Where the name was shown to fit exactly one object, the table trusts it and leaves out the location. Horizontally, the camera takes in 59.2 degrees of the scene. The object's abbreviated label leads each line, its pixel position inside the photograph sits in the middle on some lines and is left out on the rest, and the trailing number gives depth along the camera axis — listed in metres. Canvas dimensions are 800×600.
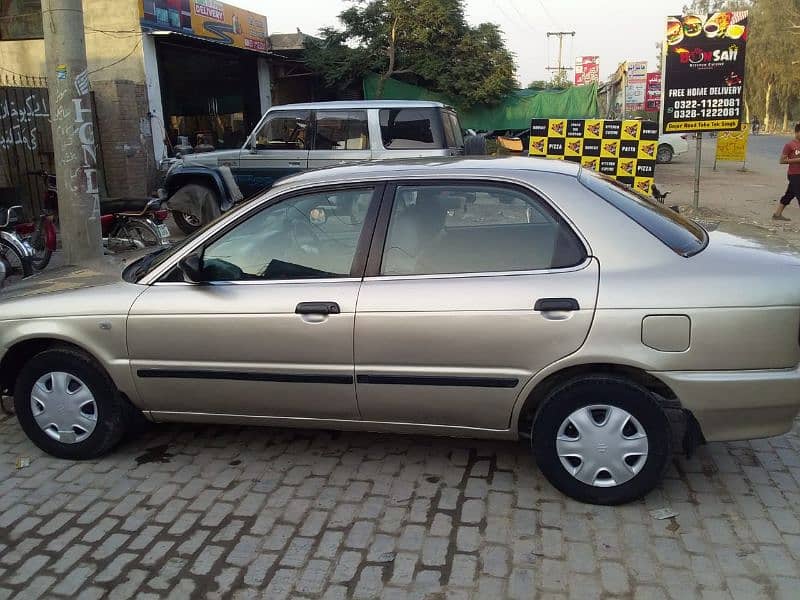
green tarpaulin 21.22
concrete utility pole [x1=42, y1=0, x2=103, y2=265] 6.31
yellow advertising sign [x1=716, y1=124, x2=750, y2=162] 18.77
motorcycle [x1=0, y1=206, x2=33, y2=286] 7.50
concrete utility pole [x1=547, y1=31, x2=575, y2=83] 68.62
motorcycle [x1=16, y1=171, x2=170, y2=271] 8.51
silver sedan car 3.11
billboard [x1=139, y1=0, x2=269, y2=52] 13.95
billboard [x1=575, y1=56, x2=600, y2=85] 53.49
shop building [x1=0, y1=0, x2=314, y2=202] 13.14
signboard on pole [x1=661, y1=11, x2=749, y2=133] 11.17
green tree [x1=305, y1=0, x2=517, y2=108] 20.17
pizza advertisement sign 12.34
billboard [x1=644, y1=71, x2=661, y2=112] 35.68
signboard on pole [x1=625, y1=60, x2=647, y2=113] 27.33
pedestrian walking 11.55
